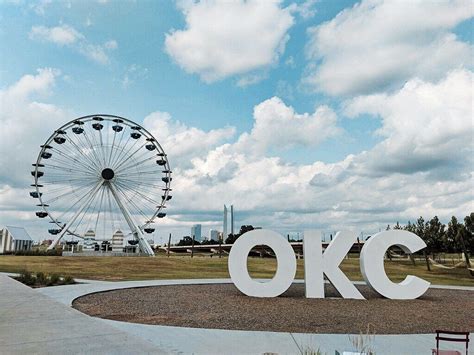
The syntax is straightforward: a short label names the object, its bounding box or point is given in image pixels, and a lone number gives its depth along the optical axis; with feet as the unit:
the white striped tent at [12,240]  186.91
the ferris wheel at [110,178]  133.59
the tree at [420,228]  140.56
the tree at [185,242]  311.27
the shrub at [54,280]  58.72
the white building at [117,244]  162.81
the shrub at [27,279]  58.95
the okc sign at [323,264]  45.01
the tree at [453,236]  119.00
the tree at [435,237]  129.39
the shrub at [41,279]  58.98
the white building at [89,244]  152.05
